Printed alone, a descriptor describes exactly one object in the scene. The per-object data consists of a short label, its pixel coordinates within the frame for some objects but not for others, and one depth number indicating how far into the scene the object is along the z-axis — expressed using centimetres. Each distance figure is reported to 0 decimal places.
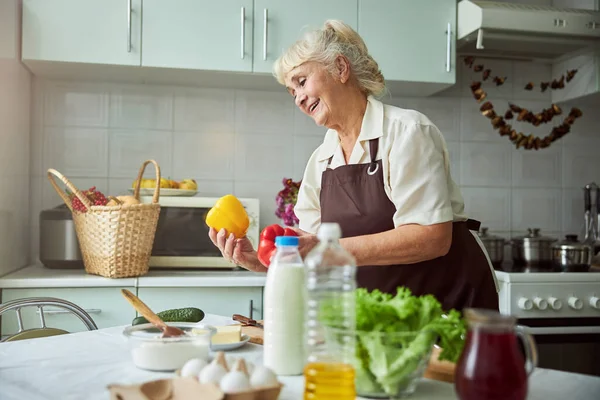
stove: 245
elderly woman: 149
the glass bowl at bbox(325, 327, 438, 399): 87
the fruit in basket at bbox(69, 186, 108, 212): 236
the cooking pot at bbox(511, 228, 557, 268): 272
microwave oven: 257
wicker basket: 232
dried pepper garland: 306
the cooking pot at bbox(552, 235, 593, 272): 261
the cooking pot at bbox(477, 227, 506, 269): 283
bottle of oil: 83
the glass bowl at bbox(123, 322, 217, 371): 108
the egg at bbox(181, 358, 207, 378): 92
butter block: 123
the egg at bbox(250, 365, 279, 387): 86
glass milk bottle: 101
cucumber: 137
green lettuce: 87
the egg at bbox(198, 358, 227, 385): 87
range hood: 262
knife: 143
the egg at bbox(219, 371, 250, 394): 83
